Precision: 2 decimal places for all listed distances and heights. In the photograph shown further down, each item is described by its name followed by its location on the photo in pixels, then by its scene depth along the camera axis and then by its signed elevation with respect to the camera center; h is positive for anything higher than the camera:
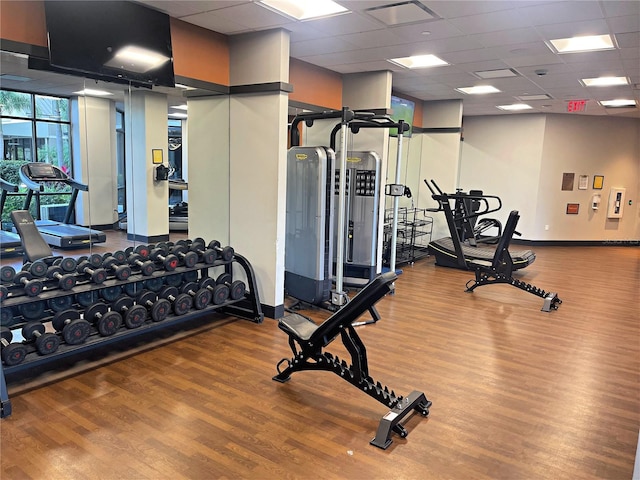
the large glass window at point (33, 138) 3.29 +0.15
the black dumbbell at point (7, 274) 3.16 -0.78
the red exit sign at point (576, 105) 8.34 +1.33
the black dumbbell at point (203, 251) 4.45 -0.81
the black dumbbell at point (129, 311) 3.70 -1.16
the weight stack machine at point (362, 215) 6.12 -0.58
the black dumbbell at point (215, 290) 4.41 -1.15
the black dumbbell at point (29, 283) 3.19 -0.84
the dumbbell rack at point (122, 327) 3.10 -1.31
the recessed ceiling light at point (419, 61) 5.60 +1.34
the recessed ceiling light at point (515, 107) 8.97 +1.35
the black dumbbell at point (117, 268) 3.73 -0.84
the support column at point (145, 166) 4.39 -0.04
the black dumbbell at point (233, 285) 4.58 -1.15
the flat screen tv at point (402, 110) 7.50 +1.02
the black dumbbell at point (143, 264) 3.91 -0.84
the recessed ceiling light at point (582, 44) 4.67 +1.36
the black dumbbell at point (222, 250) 4.62 -0.82
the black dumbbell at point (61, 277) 3.36 -0.83
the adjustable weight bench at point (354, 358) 2.79 -1.26
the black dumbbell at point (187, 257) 4.27 -0.83
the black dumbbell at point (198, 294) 4.26 -1.16
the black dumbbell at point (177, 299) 4.08 -1.16
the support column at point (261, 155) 4.53 +0.12
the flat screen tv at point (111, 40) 3.33 +0.92
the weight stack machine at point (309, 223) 4.97 -0.58
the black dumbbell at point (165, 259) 4.12 -0.83
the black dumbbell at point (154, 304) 3.90 -1.17
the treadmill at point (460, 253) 6.48 -1.18
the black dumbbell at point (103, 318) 3.52 -1.17
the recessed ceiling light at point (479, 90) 7.29 +1.35
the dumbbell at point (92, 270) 3.56 -0.82
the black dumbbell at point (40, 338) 3.14 -1.19
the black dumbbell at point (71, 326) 3.30 -1.16
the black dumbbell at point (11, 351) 2.97 -1.22
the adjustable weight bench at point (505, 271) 5.72 -1.24
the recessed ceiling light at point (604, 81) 6.33 +1.35
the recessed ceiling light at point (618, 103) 8.10 +1.35
